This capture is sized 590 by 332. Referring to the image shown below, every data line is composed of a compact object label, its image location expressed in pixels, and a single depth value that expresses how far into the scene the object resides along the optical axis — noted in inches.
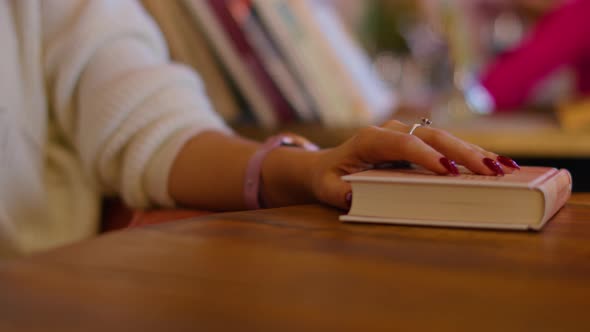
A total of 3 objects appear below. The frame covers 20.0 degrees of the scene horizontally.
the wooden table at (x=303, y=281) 56.1
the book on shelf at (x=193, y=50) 117.4
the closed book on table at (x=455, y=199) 66.7
